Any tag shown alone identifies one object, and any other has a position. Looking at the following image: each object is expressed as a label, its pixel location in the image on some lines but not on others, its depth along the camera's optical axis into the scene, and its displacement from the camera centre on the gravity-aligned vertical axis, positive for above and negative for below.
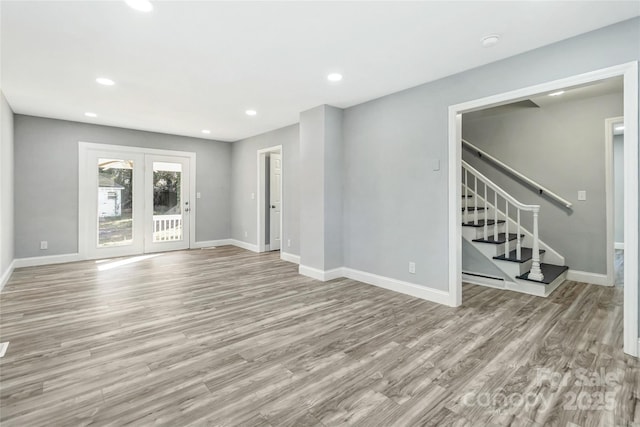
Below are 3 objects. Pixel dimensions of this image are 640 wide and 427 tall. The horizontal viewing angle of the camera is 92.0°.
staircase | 3.88 -0.50
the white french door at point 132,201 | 5.77 +0.26
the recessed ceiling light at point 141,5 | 2.13 +1.47
